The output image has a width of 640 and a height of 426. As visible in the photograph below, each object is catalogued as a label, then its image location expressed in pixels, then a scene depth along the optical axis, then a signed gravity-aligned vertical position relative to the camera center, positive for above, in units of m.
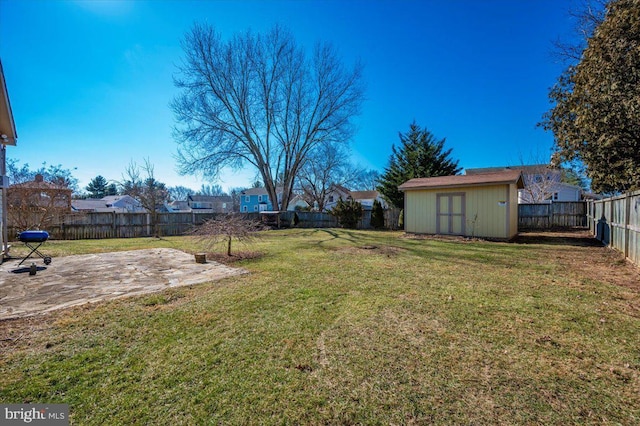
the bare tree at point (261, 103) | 17.56 +8.04
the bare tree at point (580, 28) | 7.68 +5.88
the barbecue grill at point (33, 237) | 5.30 -0.53
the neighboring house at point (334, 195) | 31.36 +2.57
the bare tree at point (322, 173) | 23.39 +4.07
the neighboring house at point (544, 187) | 21.84 +2.51
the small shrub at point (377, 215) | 16.70 -0.06
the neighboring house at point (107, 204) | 28.72 +0.93
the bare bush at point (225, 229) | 6.47 -0.41
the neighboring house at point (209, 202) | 49.47 +2.04
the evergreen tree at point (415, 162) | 17.25 +3.52
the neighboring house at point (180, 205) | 49.89 +1.36
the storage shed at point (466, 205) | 9.83 +0.40
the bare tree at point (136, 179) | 18.20 +2.34
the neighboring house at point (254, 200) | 42.13 +2.18
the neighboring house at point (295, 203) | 39.86 +1.62
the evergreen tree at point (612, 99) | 5.11 +2.40
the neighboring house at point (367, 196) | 37.78 +2.56
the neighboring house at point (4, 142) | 6.07 +1.81
